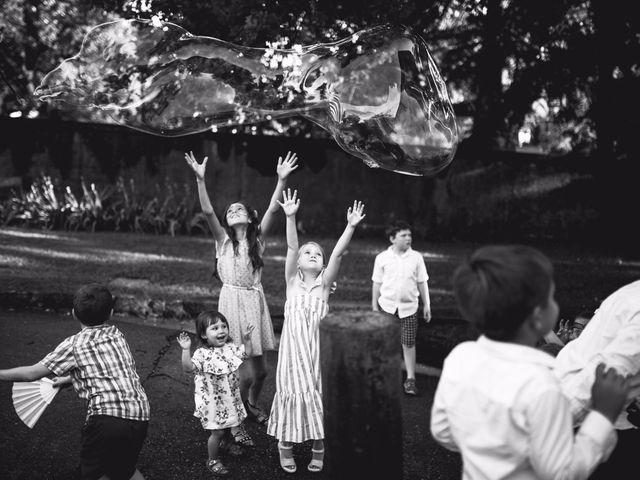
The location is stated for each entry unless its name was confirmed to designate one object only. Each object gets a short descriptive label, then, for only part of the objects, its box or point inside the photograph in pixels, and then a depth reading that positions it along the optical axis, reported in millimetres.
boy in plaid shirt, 3080
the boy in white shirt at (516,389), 1827
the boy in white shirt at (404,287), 5297
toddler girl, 3773
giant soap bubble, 4797
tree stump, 2502
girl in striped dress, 3803
